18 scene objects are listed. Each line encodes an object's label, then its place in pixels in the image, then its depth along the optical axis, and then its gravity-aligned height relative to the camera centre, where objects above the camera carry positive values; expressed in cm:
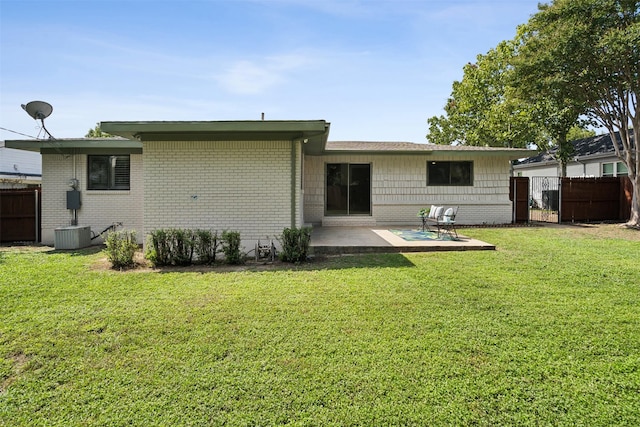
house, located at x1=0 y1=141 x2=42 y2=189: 2182 +289
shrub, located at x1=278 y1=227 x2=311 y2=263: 695 -62
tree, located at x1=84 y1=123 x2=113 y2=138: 4764 +1131
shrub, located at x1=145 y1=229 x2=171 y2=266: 669 -72
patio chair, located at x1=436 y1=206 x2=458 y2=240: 958 -20
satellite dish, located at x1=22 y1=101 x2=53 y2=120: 915 +275
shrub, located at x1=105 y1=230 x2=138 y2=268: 653 -74
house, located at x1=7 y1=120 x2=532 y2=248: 746 +98
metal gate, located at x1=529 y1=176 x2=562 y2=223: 1593 +69
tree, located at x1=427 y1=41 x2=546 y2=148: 1994 +745
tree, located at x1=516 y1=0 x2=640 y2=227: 1091 +500
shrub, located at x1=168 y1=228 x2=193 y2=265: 674 -64
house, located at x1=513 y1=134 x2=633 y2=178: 1870 +312
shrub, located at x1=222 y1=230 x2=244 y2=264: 679 -69
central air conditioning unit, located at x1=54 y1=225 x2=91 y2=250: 881 -66
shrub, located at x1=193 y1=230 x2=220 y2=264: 685 -67
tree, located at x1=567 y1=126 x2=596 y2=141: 5178 +1231
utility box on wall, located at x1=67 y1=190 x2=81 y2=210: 968 +37
